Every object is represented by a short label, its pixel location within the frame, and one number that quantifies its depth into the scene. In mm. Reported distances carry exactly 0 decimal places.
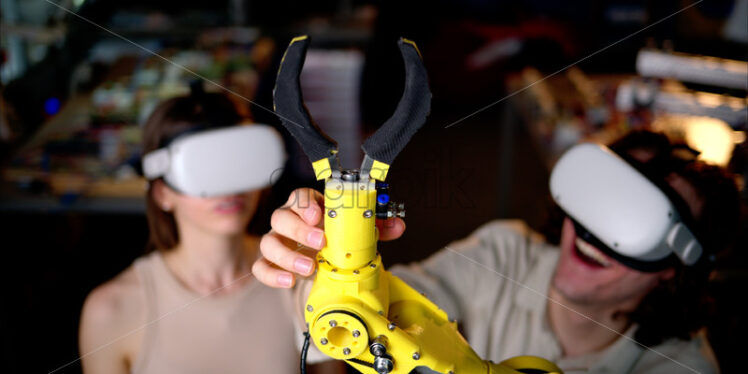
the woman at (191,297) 975
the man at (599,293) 1021
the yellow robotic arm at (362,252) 509
